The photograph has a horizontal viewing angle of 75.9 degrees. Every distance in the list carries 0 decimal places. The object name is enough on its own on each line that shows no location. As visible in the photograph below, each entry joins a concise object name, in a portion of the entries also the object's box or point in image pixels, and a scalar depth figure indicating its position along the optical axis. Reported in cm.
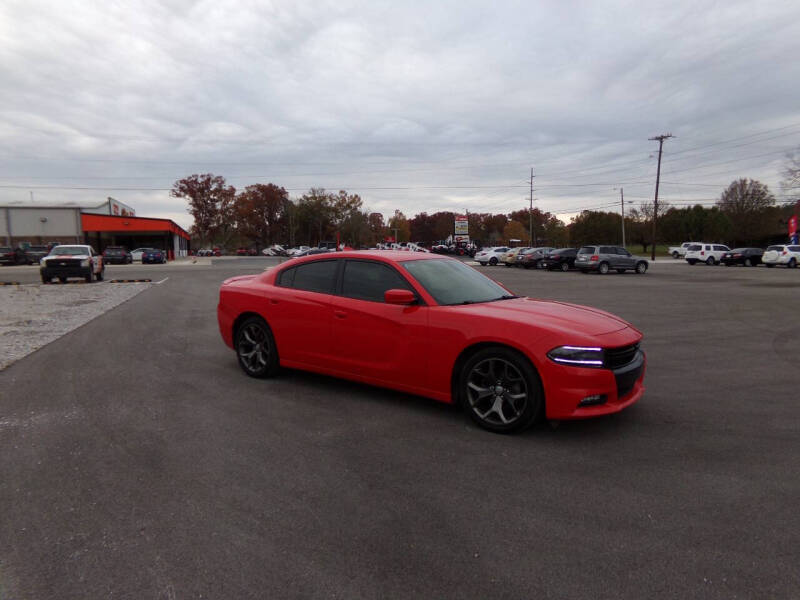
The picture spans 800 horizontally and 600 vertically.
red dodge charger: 401
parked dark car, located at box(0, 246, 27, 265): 4352
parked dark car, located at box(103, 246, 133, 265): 4619
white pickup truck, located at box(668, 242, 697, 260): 5889
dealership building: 5400
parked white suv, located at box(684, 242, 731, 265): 4294
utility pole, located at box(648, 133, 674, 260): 5119
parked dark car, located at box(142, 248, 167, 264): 4884
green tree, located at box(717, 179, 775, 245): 7150
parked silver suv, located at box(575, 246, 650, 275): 3130
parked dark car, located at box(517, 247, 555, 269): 3894
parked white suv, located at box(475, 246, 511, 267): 4497
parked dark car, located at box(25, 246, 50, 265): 4556
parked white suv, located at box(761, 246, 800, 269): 3619
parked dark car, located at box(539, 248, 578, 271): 3555
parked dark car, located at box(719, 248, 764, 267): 3925
